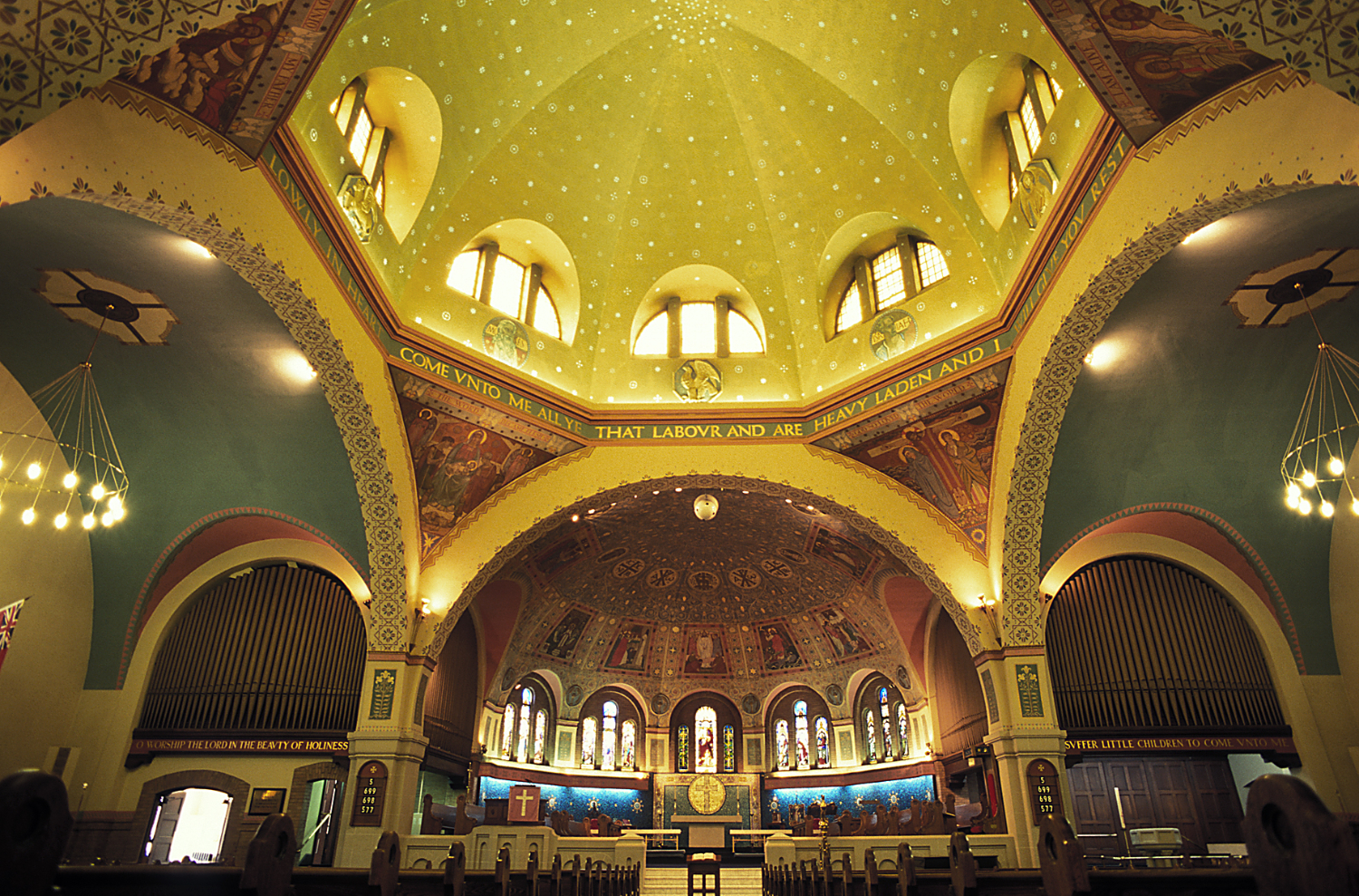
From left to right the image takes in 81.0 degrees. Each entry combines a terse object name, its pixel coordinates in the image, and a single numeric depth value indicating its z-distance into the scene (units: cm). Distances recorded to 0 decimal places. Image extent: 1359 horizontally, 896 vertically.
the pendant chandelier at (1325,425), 1144
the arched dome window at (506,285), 1434
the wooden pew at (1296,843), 226
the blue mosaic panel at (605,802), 2106
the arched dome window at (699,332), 1592
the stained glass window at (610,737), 2256
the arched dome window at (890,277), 1417
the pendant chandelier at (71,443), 1177
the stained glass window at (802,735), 2241
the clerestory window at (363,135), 1102
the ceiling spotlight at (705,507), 1481
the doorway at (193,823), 1695
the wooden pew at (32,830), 250
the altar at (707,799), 2178
